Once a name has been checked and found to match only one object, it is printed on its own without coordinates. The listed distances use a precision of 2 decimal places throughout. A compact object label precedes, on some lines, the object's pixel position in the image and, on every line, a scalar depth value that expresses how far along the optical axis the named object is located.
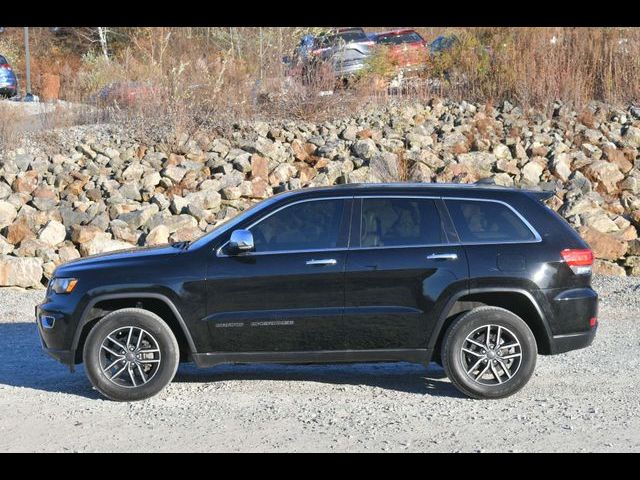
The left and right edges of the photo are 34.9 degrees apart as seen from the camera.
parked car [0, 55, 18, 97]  30.58
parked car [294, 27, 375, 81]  22.61
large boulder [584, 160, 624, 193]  18.67
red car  24.17
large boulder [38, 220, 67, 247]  15.87
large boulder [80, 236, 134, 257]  15.58
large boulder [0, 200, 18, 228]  16.72
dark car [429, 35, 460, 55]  24.09
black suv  7.95
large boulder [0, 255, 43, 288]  14.34
